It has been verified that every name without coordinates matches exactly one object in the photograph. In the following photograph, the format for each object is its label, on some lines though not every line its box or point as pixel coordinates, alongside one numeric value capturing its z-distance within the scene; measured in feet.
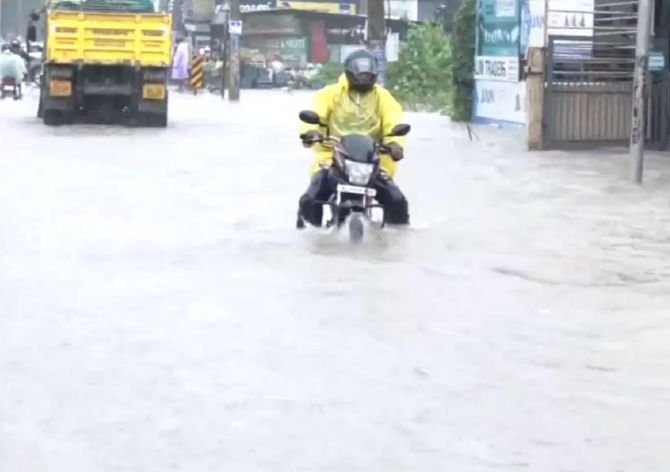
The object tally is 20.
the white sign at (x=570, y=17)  81.56
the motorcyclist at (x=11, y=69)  134.73
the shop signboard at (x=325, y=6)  245.65
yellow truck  91.30
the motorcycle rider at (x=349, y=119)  43.29
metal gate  74.95
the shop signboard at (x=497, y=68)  90.89
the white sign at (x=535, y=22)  84.89
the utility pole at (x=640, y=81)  57.88
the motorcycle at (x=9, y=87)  136.56
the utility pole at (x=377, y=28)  116.67
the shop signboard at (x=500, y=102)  91.20
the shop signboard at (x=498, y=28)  90.43
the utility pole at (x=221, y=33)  160.15
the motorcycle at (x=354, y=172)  42.01
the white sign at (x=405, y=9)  259.95
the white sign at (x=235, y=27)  148.36
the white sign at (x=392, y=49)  149.57
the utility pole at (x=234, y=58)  148.56
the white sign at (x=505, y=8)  90.94
